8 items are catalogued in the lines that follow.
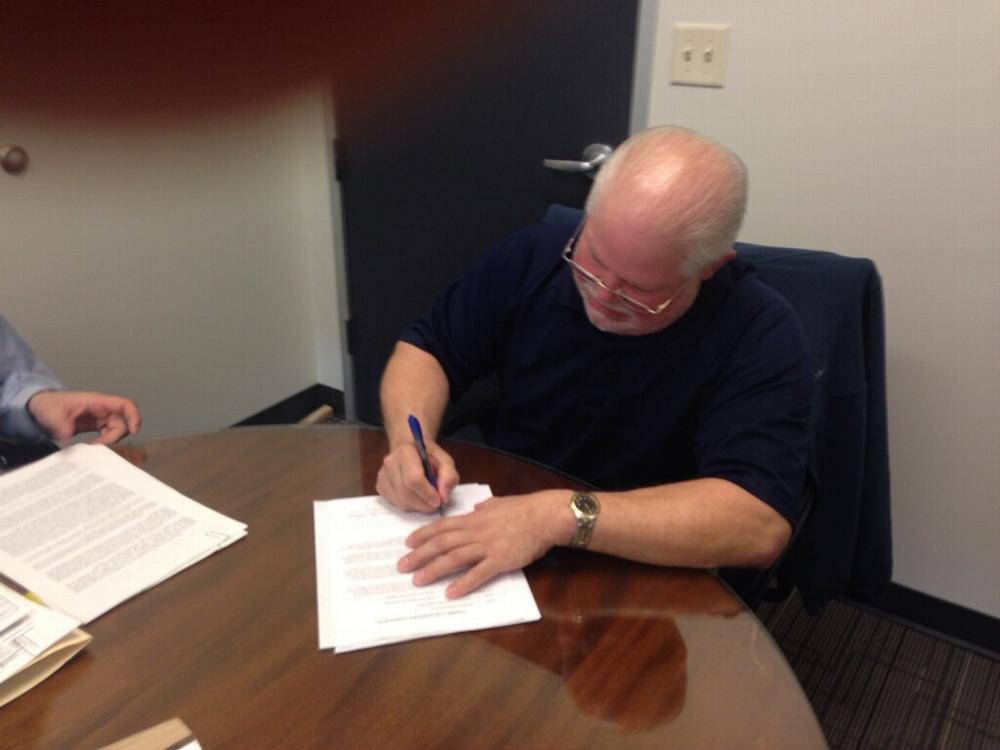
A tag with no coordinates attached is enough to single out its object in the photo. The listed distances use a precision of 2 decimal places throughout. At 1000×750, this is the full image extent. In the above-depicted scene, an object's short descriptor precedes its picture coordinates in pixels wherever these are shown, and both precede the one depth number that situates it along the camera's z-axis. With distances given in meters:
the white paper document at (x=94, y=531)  0.77
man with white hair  0.85
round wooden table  0.63
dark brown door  1.68
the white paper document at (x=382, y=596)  0.73
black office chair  1.19
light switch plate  1.52
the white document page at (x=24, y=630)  0.65
